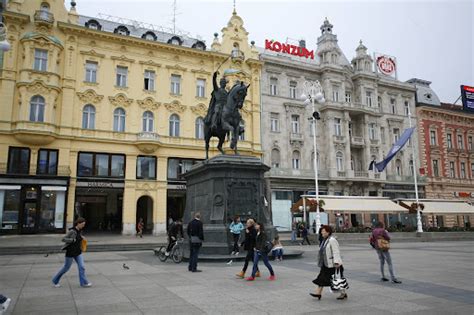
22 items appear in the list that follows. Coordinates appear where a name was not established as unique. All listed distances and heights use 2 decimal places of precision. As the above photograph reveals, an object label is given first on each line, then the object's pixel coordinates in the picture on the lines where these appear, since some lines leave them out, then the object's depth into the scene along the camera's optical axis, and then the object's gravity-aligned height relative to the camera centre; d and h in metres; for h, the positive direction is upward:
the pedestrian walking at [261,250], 9.95 -0.87
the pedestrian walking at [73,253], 9.23 -0.88
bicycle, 14.14 -1.39
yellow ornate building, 29.78 +8.99
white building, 40.31 +9.94
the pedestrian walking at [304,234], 25.09 -1.13
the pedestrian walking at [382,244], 9.79 -0.72
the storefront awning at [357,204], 29.86 +1.01
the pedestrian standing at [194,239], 11.55 -0.68
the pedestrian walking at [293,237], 25.70 -1.37
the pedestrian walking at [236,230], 13.93 -0.48
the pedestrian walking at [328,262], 7.45 -0.89
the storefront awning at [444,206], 34.38 +0.95
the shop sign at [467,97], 28.82 +8.99
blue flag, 31.95 +5.68
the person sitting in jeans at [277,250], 14.34 -1.25
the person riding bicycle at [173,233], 14.77 -0.63
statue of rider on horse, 16.46 +4.57
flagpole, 30.88 -0.41
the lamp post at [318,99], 25.07 +7.39
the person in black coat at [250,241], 10.54 -0.67
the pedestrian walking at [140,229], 30.58 -0.96
